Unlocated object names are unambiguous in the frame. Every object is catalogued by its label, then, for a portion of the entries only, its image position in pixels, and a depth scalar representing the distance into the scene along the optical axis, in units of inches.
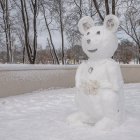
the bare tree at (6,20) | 426.6
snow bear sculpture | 123.6
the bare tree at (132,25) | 605.4
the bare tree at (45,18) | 478.3
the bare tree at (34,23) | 406.8
